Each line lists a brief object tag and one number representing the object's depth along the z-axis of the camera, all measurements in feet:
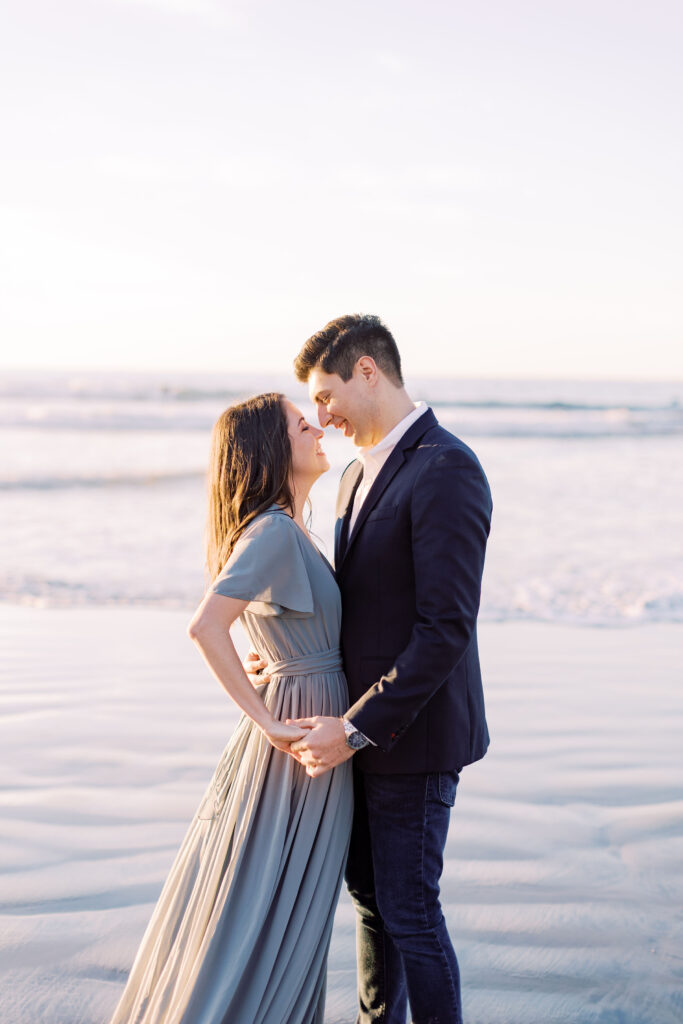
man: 7.23
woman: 7.30
